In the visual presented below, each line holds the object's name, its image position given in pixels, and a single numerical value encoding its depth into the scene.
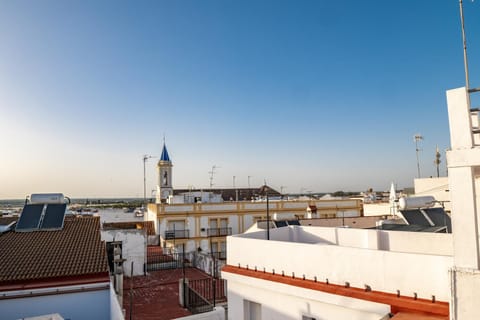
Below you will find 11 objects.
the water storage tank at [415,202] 10.45
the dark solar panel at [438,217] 9.66
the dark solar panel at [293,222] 16.99
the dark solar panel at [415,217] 9.97
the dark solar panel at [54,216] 14.73
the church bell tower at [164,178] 43.62
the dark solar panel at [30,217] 14.48
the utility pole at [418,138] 30.67
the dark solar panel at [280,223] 14.66
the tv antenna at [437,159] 27.35
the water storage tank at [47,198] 16.01
